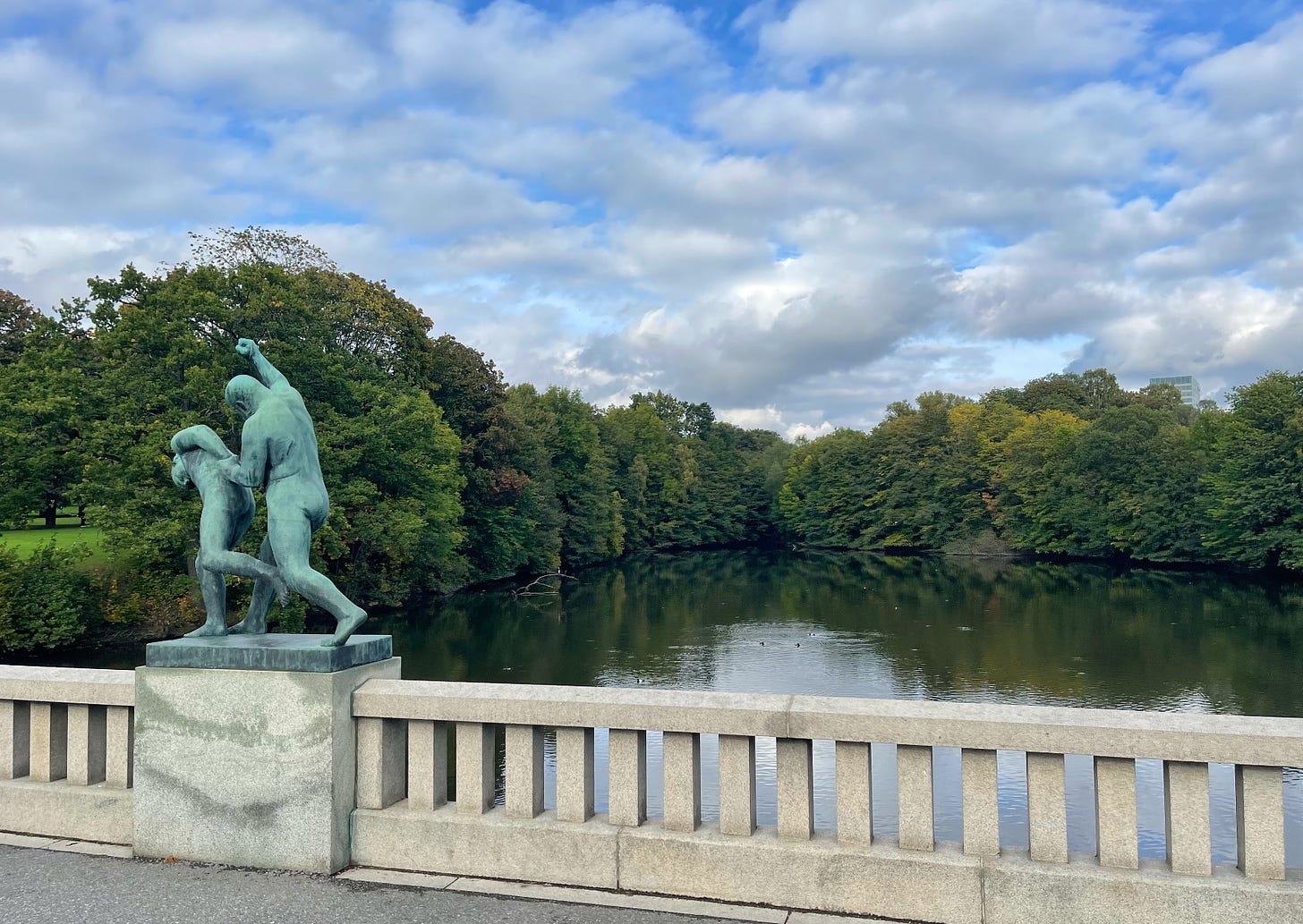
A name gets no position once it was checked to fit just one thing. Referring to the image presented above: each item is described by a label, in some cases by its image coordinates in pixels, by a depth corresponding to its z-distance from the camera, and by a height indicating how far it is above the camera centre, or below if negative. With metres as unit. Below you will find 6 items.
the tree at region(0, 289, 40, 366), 42.87 +9.60
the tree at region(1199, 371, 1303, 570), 44.97 +1.64
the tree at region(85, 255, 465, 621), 25.58 +3.27
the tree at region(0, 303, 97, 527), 26.20 +2.88
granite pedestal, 4.43 -1.04
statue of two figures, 4.78 +0.18
